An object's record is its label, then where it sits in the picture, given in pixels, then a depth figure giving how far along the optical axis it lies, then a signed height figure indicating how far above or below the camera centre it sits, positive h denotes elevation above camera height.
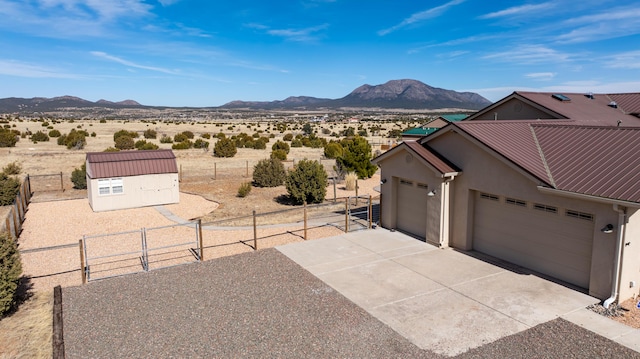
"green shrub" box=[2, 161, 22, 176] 29.75 -3.46
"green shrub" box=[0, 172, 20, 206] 21.54 -3.51
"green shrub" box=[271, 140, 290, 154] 47.06 -3.15
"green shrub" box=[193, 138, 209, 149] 48.78 -3.00
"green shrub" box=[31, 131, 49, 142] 50.28 -2.17
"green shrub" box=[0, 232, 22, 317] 9.77 -3.48
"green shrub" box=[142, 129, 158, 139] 59.09 -2.17
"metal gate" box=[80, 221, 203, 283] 13.23 -4.56
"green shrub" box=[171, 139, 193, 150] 47.21 -3.02
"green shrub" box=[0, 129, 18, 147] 43.69 -2.13
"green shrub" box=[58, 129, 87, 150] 45.12 -2.36
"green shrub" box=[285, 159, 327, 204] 22.62 -3.41
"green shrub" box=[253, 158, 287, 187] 27.89 -3.61
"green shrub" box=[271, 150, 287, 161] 39.95 -3.40
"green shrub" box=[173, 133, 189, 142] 54.45 -2.49
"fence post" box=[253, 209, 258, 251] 14.81 -4.32
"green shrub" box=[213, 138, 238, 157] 42.82 -3.12
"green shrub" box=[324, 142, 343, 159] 42.59 -3.26
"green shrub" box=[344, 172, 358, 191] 27.55 -4.11
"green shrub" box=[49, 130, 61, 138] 55.52 -1.96
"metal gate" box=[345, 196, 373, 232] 17.45 -4.38
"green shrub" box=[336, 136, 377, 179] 30.80 -2.87
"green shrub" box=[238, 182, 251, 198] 24.41 -4.04
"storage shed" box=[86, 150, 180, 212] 21.41 -3.05
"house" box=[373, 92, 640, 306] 10.38 -2.24
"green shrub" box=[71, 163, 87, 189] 26.91 -3.69
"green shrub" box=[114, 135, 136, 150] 45.00 -2.64
